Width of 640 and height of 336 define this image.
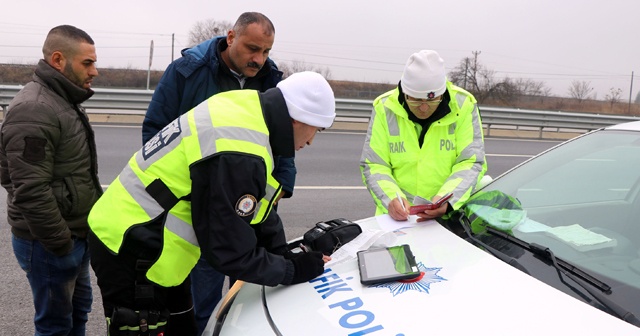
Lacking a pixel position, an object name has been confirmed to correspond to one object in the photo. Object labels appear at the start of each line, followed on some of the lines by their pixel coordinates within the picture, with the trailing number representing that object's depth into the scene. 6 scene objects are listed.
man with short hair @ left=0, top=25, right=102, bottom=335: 2.19
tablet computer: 1.76
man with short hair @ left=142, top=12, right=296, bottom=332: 2.67
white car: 1.48
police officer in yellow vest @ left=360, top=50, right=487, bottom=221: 2.58
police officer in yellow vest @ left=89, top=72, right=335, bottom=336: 1.66
